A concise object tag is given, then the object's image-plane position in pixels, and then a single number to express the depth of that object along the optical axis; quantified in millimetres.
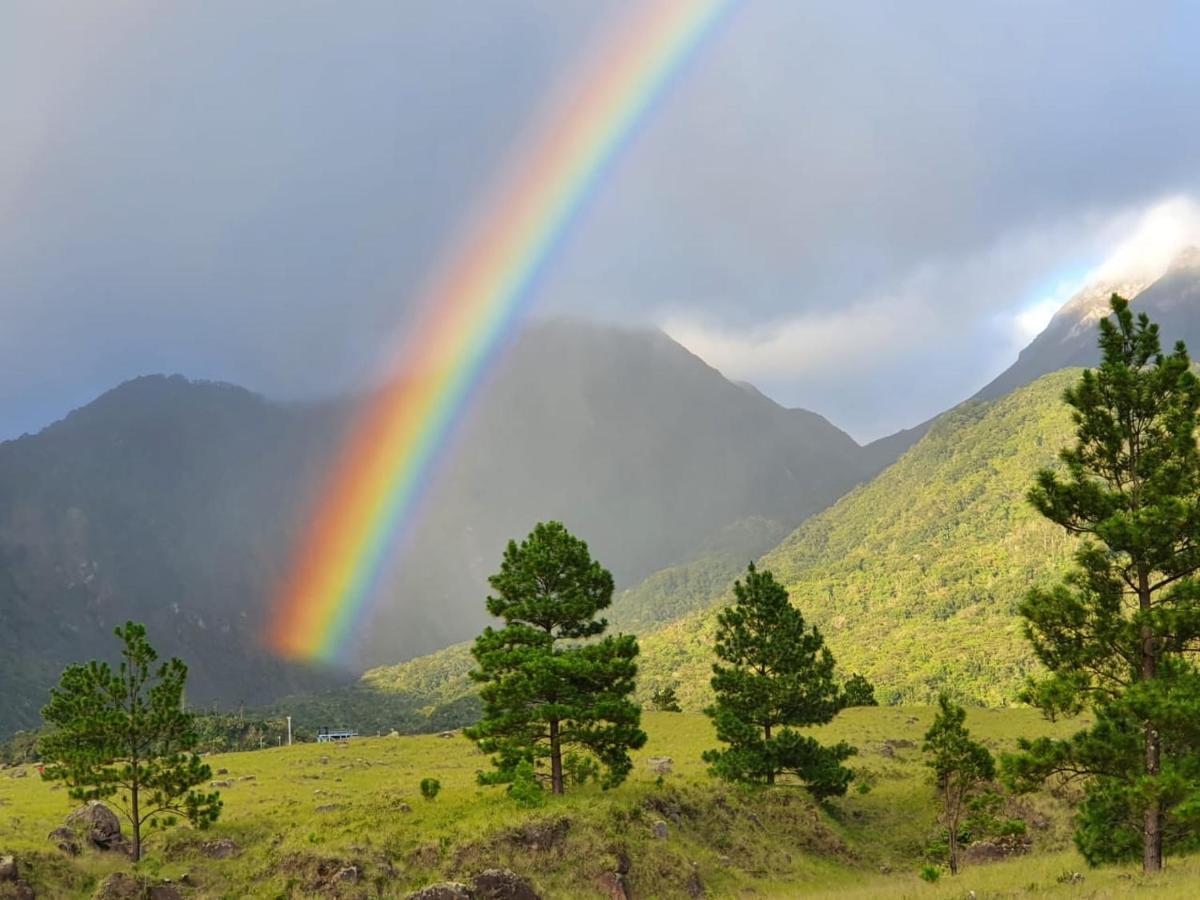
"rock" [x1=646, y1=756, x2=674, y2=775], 64444
